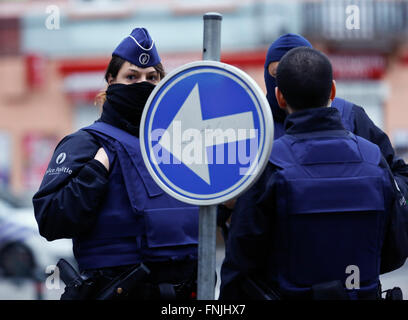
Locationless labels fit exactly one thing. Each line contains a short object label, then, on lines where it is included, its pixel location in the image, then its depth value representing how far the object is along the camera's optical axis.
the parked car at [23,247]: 22.16
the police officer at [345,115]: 7.02
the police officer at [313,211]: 5.54
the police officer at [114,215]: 6.36
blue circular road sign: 5.23
